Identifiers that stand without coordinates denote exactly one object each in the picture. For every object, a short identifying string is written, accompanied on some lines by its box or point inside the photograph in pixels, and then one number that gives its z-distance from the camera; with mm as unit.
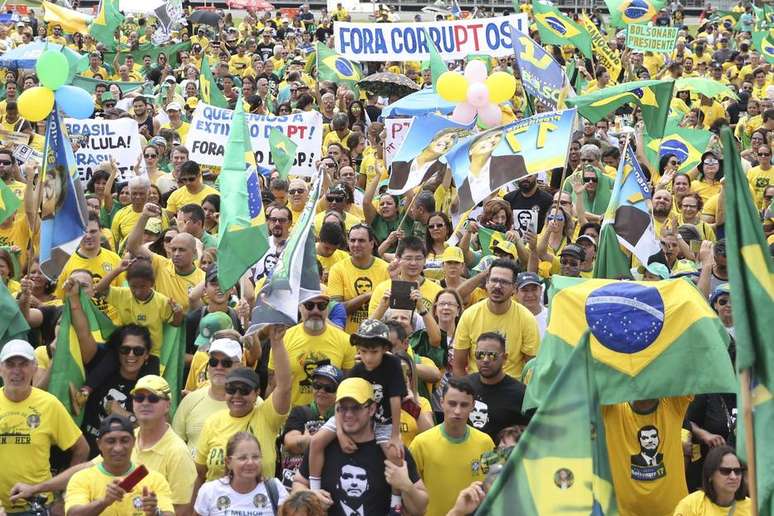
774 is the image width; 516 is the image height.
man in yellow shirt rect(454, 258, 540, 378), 8328
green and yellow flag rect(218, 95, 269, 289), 8602
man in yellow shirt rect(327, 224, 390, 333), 9430
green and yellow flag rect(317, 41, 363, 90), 18797
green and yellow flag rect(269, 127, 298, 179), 12703
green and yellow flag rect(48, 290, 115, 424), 8125
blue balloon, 13117
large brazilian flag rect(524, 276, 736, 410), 7098
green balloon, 11422
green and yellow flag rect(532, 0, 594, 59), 17969
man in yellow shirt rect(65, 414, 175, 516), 6355
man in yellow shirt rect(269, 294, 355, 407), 8008
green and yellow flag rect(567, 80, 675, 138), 11578
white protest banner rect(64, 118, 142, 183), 13133
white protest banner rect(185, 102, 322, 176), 13312
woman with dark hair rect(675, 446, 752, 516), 6562
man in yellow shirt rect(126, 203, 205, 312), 9352
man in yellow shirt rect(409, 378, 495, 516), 6891
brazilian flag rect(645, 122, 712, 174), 14258
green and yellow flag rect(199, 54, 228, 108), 16438
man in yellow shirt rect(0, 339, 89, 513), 7242
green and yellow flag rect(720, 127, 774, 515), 4828
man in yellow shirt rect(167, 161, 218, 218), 12047
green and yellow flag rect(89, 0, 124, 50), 23234
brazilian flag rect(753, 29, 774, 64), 20312
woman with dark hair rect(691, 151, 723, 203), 13523
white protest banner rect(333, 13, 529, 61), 16438
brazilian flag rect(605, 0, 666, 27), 22406
